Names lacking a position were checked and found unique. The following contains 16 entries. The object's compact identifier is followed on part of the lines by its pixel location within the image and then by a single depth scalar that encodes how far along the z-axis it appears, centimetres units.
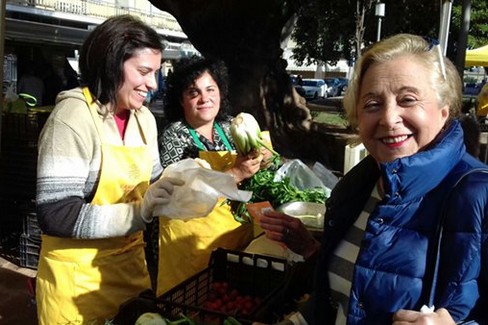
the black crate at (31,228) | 536
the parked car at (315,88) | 3709
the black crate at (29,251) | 538
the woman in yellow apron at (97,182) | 199
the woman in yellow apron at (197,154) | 272
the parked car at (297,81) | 3534
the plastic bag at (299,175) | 316
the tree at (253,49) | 905
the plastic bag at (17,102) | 597
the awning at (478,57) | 1436
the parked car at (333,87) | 4044
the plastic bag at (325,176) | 336
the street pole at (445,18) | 485
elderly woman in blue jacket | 129
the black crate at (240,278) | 208
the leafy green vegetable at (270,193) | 289
